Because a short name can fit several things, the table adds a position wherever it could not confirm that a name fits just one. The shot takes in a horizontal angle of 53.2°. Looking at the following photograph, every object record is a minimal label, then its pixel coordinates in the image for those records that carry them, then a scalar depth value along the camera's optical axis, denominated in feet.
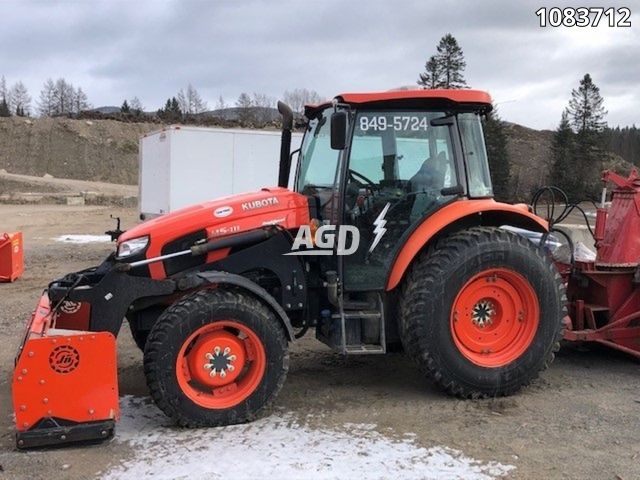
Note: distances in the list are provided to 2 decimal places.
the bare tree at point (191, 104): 281.54
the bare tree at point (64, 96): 295.28
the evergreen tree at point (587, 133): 147.54
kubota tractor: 14.64
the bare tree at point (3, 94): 292.34
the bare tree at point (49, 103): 293.02
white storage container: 40.98
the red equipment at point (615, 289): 18.58
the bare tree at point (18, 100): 264.93
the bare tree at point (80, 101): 295.48
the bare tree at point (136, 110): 217.93
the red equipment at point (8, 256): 34.01
